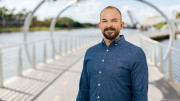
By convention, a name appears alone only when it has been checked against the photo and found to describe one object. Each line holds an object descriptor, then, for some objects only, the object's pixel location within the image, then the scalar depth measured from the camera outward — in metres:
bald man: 1.27
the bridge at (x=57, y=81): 3.80
